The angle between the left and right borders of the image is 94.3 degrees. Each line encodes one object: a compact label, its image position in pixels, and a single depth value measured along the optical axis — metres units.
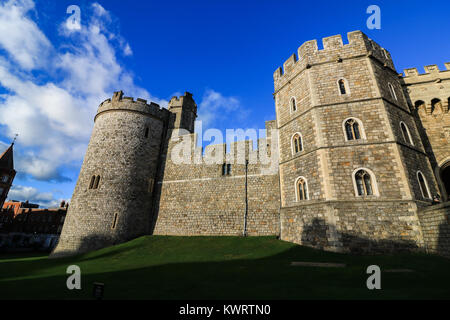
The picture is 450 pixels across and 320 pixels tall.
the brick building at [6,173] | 36.47
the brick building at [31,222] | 38.72
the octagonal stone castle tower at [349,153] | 9.55
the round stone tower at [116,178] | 14.99
